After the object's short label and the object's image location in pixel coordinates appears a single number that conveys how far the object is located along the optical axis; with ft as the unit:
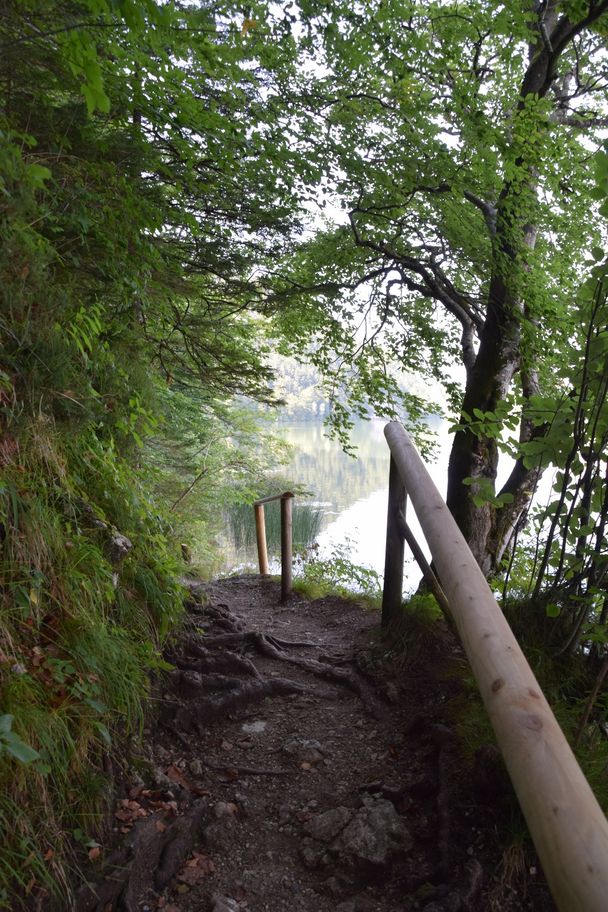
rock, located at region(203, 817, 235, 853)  7.18
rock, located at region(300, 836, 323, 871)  6.85
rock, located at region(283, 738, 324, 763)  9.16
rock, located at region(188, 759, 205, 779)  8.55
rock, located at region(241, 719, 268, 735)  9.98
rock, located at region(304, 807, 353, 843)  7.22
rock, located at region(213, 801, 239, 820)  7.62
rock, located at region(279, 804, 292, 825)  7.77
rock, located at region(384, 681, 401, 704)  10.34
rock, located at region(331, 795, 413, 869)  6.65
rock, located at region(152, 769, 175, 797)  7.82
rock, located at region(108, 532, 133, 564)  9.02
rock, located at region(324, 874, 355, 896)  6.43
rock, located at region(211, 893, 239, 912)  6.13
